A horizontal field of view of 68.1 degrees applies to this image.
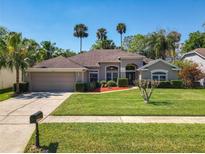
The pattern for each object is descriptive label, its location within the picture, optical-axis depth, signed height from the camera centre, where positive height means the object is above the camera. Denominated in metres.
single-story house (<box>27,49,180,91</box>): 17.47 +1.07
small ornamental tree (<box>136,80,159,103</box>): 10.34 -0.42
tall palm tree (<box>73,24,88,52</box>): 40.40 +12.71
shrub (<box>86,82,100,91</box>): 17.22 -0.91
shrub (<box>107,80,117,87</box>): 19.76 -0.65
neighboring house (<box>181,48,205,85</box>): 20.67 +2.99
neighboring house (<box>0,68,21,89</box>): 18.77 +0.09
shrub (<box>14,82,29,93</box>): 15.75 -0.88
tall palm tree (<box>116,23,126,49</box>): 39.45 +13.09
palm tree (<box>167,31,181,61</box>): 29.36 +7.51
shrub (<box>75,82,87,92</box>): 16.71 -0.96
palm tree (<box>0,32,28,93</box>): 14.15 +2.49
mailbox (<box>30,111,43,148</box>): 4.35 -1.19
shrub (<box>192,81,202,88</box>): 19.25 -0.93
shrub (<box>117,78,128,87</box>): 19.55 -0.51
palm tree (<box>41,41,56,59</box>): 32.75 +6.87
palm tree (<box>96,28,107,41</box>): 41.32 +12.29
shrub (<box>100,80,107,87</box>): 19.96 -0.64
